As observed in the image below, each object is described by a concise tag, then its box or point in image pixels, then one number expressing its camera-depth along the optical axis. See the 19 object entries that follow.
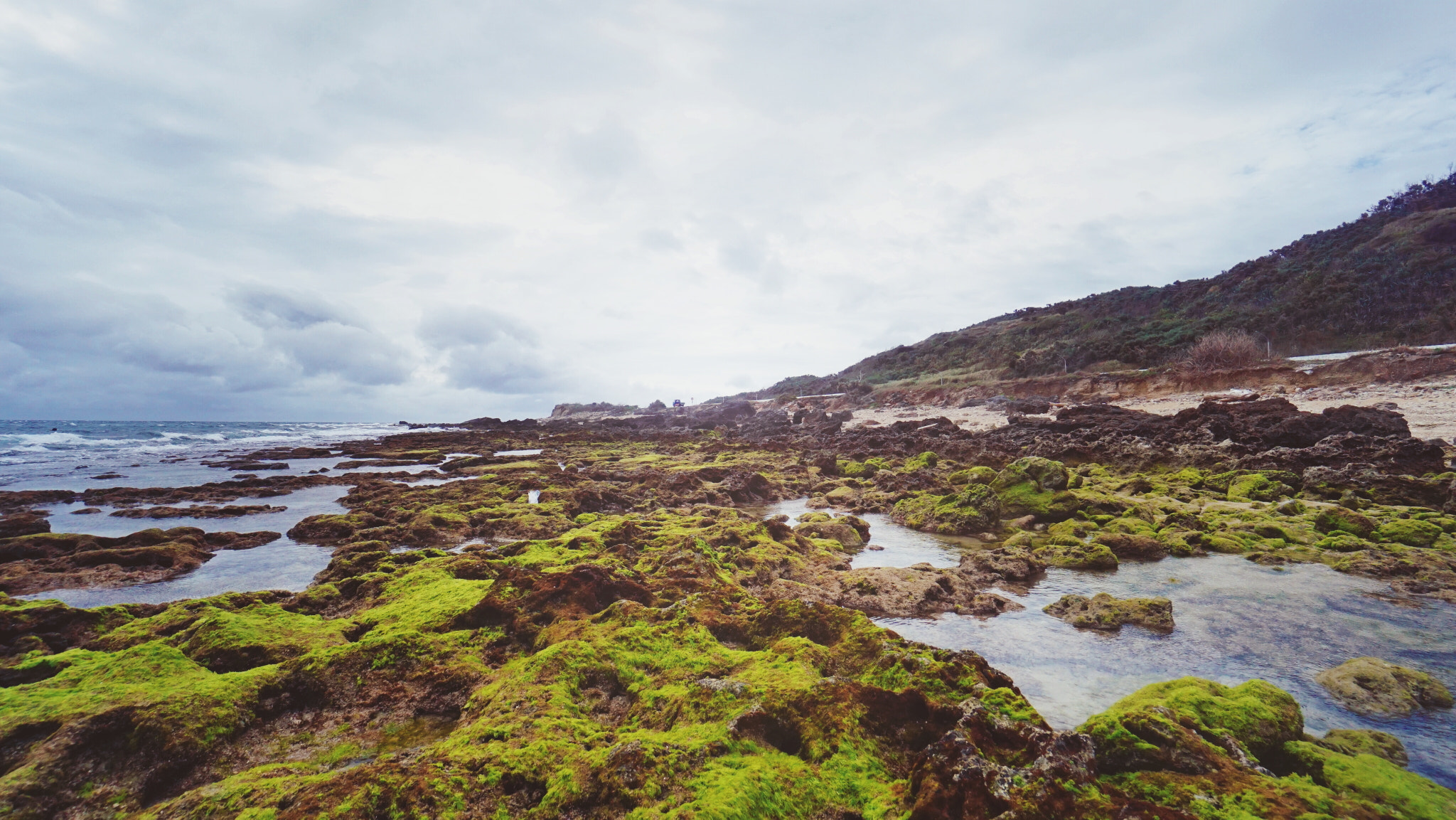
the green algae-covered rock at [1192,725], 3.91
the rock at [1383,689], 5.64
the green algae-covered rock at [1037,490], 13.69
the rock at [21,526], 13.45
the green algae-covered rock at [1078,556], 10.52
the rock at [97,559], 10.23
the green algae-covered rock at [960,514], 13.91
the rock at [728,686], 5.17
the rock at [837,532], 13.01
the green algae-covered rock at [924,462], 21.68
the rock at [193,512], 16.78
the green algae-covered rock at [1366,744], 4.71
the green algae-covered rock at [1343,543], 10.24
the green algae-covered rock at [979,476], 16.48
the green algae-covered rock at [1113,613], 7.82
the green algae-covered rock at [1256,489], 14.09
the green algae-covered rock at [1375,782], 3.62
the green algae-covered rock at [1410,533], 10.15
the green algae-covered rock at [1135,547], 10.95
